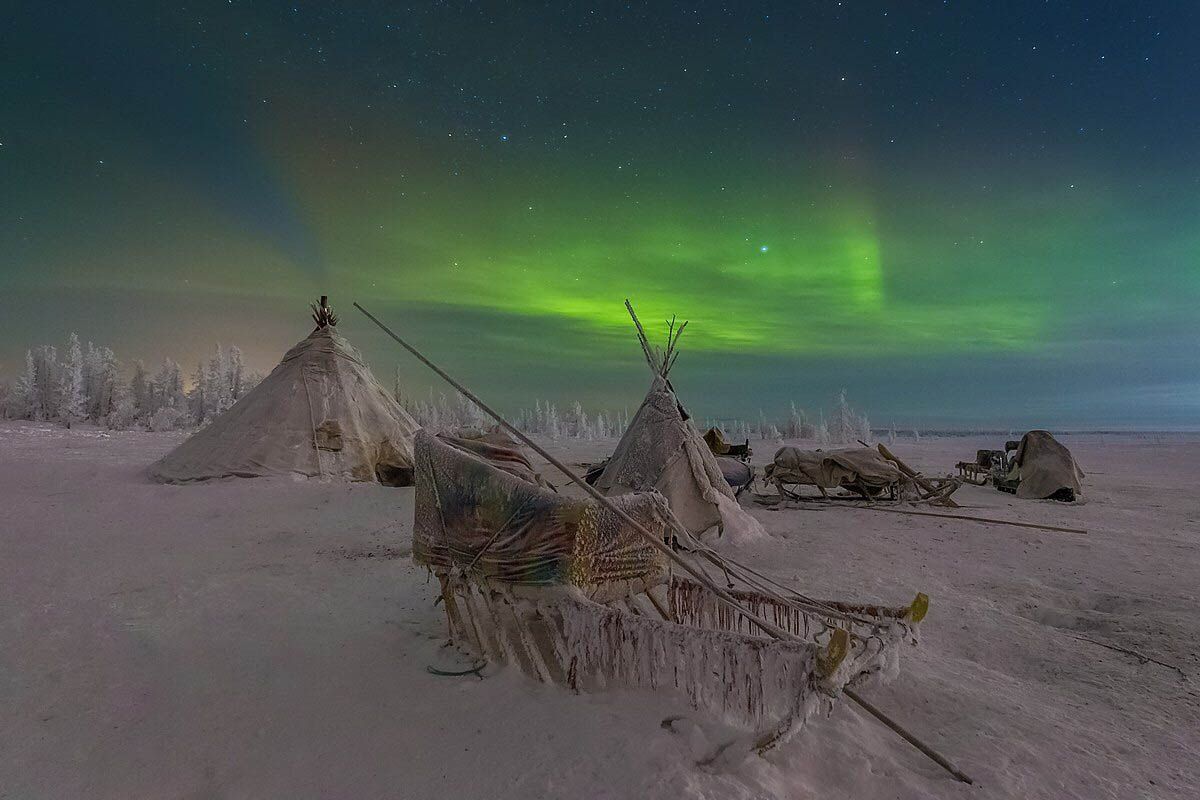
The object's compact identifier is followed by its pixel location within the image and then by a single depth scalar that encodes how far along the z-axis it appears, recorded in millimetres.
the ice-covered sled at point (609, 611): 2867
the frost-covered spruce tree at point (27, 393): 49250
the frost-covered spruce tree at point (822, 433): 51156
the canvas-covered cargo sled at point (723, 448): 17031
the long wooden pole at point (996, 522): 9246
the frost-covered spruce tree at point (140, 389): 53875
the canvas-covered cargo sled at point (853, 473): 12047
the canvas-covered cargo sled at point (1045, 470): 13250
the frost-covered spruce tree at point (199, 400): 50719
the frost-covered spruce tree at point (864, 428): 55000
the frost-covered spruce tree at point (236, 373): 54250
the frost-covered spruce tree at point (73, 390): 49309
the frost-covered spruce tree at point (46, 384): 49672
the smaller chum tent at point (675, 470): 8953
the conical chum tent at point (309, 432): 12877
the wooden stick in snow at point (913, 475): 11972
